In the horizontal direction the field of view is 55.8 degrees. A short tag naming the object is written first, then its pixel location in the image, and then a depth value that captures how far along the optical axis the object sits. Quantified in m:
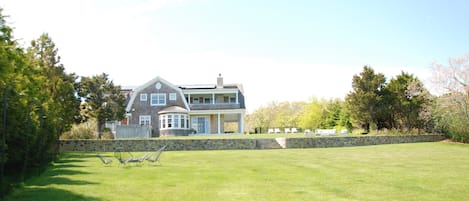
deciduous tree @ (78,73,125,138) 36.44
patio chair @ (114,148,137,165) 15.65
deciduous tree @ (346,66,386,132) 38.32
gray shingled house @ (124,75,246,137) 42.91
